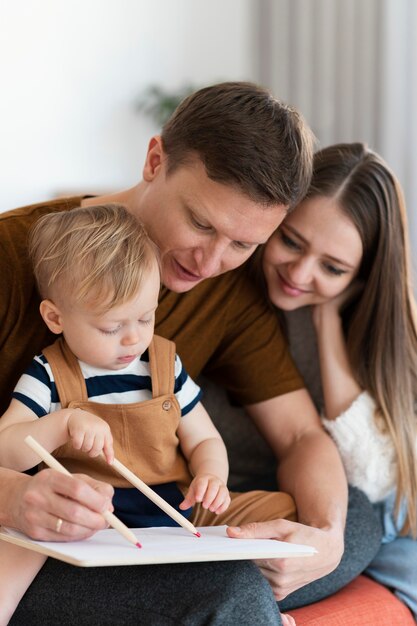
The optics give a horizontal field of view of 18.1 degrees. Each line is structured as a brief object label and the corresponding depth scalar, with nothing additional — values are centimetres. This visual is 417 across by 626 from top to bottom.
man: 175
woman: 207
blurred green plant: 433
